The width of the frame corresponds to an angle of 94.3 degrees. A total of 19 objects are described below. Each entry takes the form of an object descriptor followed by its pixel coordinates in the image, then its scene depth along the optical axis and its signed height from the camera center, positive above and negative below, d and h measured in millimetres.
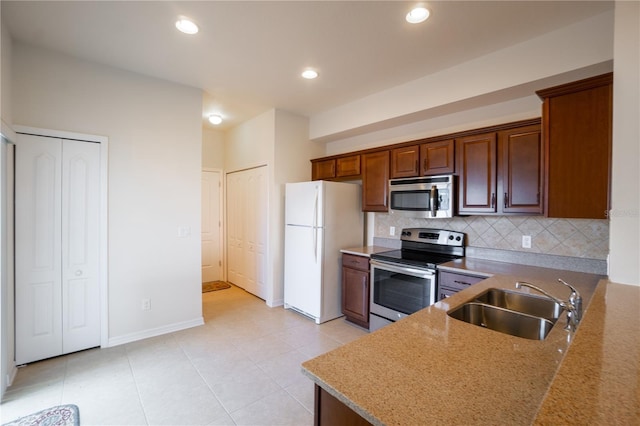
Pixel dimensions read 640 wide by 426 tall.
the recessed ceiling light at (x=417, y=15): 2060 +1396
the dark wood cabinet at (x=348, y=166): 3863 +597
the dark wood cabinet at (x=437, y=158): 2957 +550
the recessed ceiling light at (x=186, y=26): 2211 +1407
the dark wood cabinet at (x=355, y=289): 3414 -935
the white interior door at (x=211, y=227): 5363 -319
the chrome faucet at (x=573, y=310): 1286 -433
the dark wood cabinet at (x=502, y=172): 2455 +351
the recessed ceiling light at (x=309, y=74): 3017 +1414
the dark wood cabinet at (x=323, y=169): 4199 +602
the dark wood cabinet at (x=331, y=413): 980 -695
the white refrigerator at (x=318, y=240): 3613 -378
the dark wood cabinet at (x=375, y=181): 3531 +359
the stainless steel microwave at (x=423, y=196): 2930 +155
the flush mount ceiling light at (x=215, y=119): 4492 +1403
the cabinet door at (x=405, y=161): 3229 +556
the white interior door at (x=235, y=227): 5113 -316
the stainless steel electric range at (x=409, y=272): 2791 -608
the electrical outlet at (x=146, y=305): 3170 -1023
